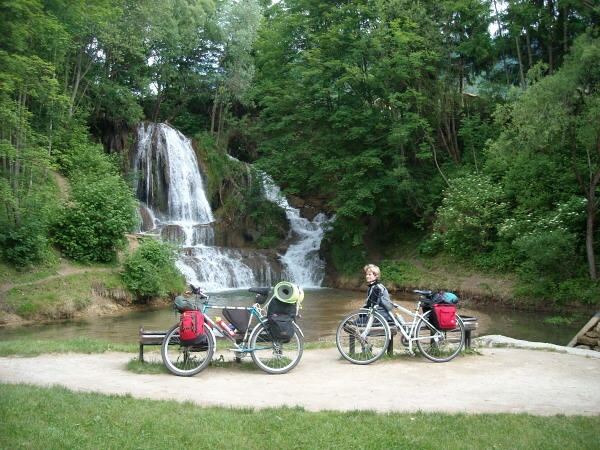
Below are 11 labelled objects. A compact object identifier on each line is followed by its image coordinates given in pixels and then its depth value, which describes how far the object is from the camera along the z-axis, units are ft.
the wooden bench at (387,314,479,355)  32.04
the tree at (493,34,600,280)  58.08
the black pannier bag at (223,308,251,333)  28.73
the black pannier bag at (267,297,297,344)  27.81
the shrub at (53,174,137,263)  69.31
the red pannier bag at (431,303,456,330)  30.60
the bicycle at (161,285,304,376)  27.12
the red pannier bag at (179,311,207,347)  26.63
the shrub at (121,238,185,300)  68.49
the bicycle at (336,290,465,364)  29.86
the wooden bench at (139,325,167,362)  28.32
